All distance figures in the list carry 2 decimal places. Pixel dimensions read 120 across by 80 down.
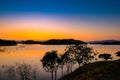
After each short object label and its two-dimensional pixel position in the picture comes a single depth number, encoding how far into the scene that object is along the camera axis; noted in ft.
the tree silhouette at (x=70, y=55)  151.80
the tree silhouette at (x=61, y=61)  139.04
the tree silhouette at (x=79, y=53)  152.76
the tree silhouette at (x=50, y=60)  129.84
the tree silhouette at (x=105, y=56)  220.13
